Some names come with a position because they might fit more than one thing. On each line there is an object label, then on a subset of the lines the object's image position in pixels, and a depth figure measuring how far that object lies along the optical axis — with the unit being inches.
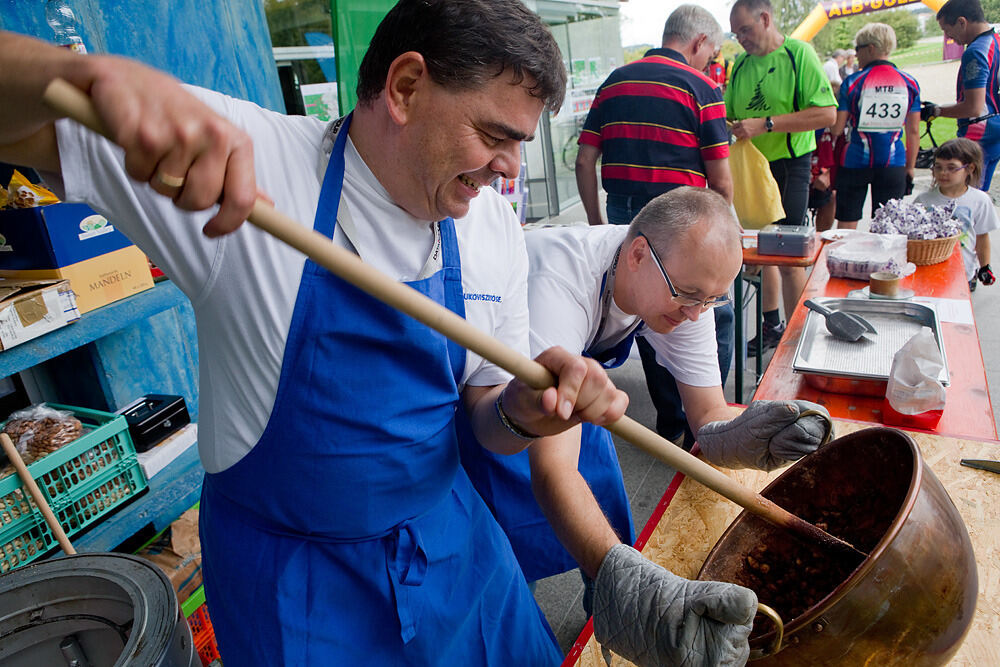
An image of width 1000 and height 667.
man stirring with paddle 42.8
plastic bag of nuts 78.0
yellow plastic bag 171.9
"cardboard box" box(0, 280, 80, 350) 69.2
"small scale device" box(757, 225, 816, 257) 138.3
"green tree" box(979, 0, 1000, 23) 697.8
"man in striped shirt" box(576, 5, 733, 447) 145.3
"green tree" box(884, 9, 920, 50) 1080.8
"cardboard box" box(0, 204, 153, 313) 76.0
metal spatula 89.4
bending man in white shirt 60.6
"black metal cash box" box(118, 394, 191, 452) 89.8
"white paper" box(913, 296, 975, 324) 98.2
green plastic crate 73.6
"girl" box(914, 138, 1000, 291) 163.8
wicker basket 123.0
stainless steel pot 56.1
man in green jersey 173.2
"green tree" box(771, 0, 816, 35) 871.1
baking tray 78.7
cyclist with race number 201.3
